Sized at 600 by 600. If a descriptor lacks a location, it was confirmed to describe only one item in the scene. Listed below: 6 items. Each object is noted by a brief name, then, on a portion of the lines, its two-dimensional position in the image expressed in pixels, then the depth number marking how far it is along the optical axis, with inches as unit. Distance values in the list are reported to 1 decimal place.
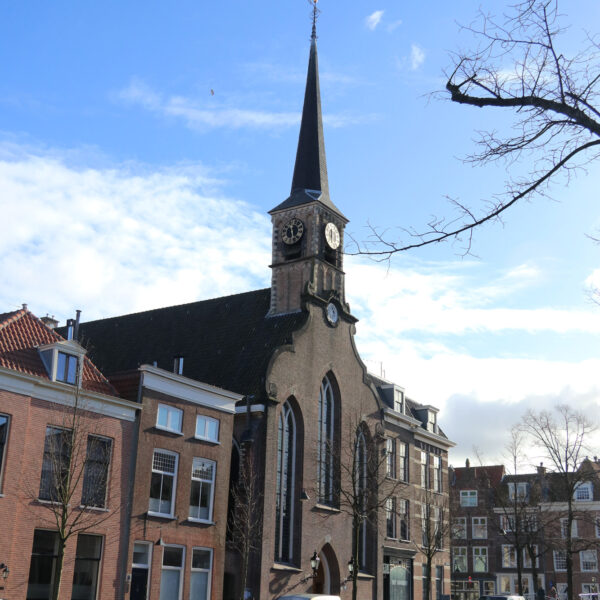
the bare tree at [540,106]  317.7
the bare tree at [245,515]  1255.5
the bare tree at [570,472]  1711.4
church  1256.8
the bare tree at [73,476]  917.8
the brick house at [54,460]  928.9
